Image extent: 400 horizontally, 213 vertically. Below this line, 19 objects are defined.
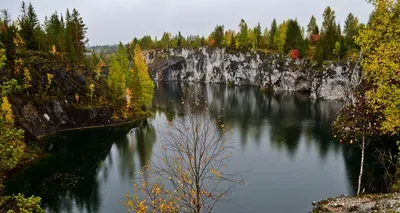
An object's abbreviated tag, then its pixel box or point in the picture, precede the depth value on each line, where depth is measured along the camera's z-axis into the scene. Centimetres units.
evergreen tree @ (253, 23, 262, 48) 12342
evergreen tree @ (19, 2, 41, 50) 6100
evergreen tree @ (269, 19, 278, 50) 11888
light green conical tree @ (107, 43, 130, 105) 6731
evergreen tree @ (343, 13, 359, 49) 8965
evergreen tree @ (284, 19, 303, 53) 10488
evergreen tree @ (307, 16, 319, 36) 11438
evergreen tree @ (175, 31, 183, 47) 16238
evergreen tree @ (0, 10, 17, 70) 5529
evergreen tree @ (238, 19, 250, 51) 12581
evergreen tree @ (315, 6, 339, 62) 9050
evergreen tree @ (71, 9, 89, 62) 7150
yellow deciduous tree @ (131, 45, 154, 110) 6719
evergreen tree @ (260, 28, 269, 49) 12541
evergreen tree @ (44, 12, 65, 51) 6353
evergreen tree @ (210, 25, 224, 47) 13938
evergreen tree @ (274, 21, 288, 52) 11073
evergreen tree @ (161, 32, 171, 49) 16350
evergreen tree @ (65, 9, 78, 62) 6488
